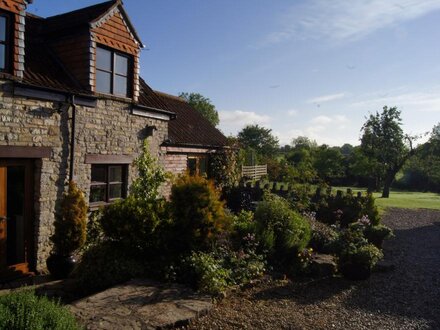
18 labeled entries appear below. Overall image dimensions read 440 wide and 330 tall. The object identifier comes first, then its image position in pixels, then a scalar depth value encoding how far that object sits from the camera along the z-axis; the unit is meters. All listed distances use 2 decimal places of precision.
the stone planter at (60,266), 7.53
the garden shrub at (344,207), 14.14
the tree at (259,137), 61.19
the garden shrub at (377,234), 11.57
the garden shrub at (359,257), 8.41
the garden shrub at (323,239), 9.51
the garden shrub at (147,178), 9.34
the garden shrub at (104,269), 6.50
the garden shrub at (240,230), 8.90
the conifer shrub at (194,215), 7.41
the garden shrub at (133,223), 7.03
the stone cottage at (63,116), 7.38
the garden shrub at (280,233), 8.73
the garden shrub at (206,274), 6.40
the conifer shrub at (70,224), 7.54
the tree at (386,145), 35.66
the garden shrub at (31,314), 3.45
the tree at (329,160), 46.86
